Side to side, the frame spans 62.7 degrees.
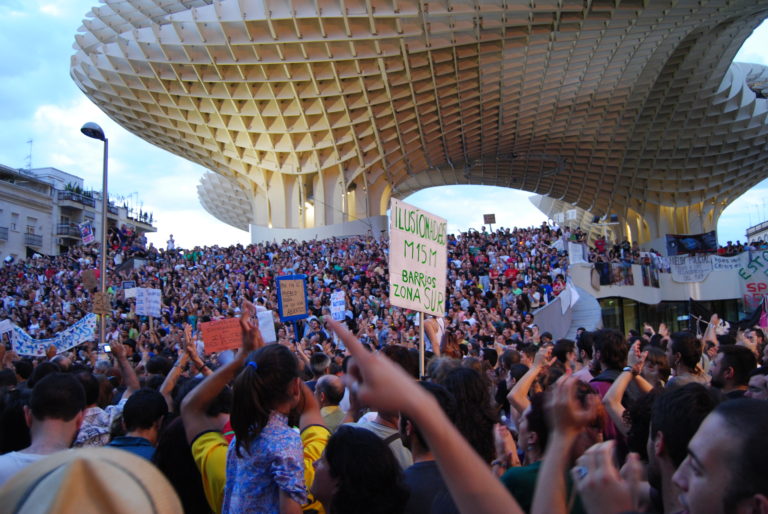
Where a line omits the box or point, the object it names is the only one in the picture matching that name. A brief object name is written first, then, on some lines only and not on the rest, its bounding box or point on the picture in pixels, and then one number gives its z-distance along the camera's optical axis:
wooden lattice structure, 32.28
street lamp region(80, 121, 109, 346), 13.11
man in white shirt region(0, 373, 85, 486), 3.21
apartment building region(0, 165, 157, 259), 45.48
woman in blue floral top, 2.71
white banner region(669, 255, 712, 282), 31.05
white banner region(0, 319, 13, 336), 12.30
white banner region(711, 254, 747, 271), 30.62
